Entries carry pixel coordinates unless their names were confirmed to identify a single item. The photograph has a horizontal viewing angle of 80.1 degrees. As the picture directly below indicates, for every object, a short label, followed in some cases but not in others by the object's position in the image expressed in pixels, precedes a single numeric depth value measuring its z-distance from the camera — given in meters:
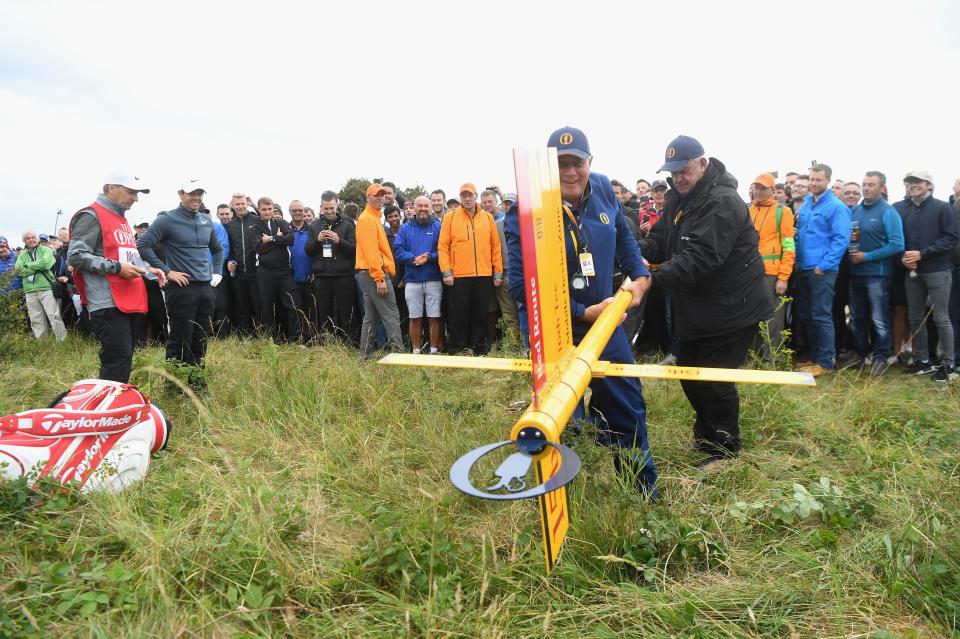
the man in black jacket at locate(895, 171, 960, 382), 6.04
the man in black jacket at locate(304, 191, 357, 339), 7.91
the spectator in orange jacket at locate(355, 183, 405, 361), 6.88
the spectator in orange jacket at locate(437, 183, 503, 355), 7.32
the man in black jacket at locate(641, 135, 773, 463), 3.43
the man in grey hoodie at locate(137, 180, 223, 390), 5.18
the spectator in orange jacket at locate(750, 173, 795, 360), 6.28
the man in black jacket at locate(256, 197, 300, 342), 8.38
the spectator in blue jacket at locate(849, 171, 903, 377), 6.26
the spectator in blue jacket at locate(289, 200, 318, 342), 8.52
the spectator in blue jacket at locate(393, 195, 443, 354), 7.53
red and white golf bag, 3.13
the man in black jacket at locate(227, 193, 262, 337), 8.77
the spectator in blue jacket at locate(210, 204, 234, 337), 8.74
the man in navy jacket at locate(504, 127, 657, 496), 3.03
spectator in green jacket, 9.59
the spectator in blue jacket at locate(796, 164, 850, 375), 6.26
